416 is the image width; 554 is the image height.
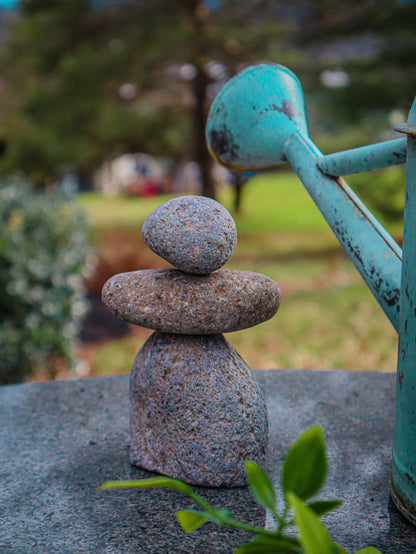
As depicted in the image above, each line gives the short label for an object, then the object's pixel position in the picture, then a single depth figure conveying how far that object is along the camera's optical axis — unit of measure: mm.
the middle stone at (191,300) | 958
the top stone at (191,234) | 945
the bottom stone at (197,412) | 982
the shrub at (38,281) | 2578
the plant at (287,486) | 463
